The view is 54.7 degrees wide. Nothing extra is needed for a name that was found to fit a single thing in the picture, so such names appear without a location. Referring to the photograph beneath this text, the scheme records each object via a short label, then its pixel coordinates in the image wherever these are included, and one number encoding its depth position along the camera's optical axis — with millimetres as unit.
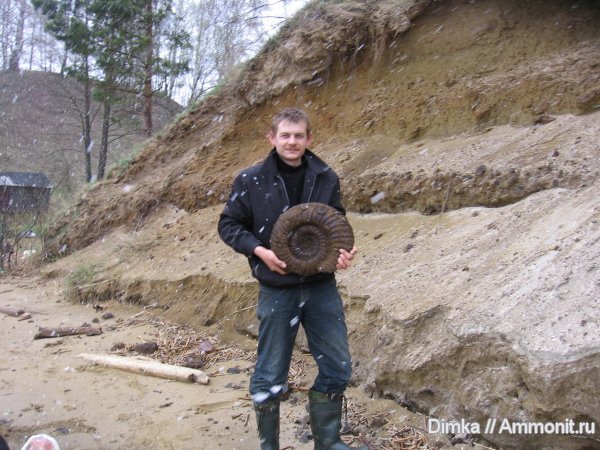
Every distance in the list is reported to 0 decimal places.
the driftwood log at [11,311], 7953
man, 3266
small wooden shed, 14734
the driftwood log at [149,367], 4953
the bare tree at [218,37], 11092
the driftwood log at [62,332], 6703
